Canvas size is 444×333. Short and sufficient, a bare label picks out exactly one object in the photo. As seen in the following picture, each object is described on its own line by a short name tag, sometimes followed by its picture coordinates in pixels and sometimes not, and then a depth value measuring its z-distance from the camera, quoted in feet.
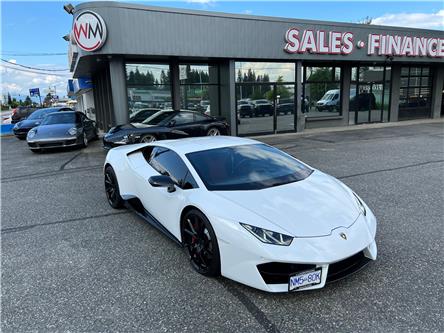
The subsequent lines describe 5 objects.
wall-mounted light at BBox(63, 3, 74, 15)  48.39
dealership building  36.24
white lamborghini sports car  8.38
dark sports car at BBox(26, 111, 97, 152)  36.35
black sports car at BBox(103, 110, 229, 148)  32.10
